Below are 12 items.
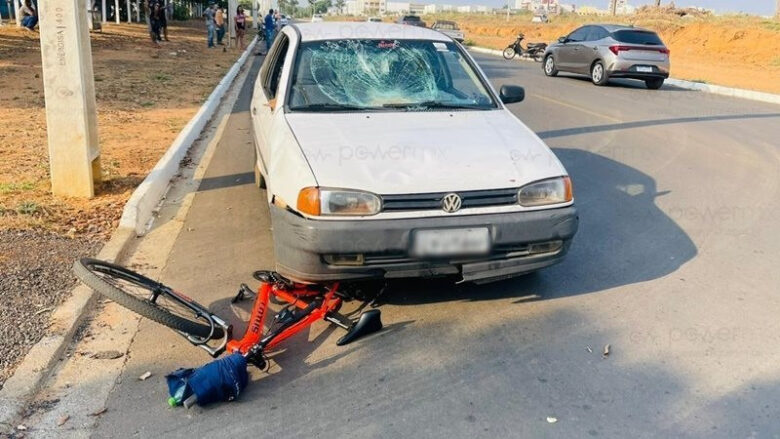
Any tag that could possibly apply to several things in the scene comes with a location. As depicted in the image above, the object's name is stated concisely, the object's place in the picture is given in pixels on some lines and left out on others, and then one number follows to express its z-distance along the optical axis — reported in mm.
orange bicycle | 3623
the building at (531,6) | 62525
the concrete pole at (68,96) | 5852
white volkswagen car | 3900
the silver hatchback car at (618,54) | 17656
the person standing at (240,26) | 30419
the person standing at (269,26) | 29516
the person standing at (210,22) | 29688
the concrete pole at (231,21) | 30812
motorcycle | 30578
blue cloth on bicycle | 3248
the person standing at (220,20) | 29312
